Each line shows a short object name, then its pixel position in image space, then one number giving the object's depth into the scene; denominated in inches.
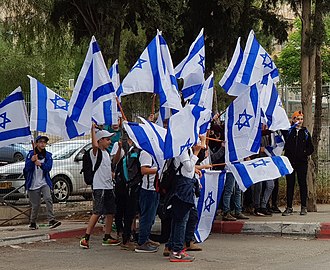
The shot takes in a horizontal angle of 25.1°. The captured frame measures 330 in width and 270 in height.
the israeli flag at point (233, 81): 493.0
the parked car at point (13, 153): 725.3
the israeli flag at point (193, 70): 480.7
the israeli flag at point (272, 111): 495.2
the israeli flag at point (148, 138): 384.2
